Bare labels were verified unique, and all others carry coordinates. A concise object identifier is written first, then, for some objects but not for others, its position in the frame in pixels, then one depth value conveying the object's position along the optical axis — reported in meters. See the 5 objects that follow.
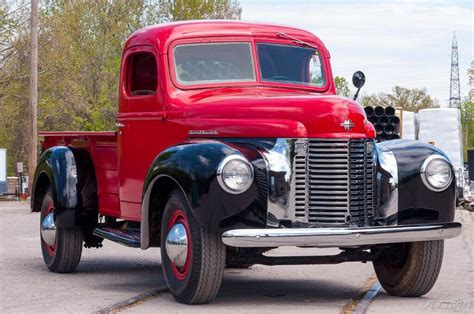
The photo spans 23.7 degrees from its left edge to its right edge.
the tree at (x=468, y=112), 79.38
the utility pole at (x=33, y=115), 36.69
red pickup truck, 8.38
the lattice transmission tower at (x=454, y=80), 114.74
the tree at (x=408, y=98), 92.81
